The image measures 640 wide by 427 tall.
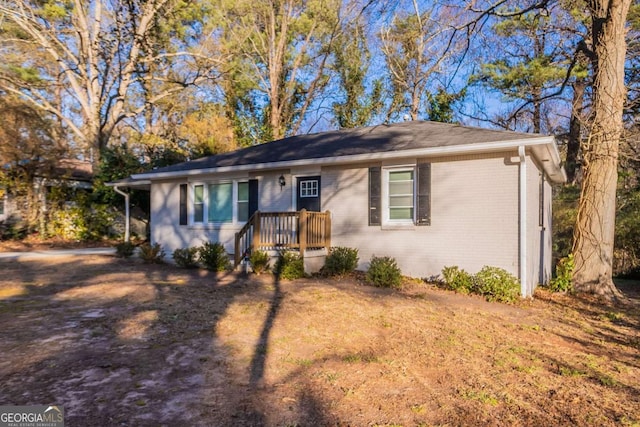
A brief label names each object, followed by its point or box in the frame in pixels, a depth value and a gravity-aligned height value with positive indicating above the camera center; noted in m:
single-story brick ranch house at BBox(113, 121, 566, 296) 8.27 +0.37
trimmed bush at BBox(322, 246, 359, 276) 9.34 -1.14
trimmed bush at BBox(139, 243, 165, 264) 11.73 -1.23
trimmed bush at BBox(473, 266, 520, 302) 7.54 -1.37
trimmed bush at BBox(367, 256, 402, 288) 8.32 -1.29
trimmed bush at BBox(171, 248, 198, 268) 10.91 -1.23
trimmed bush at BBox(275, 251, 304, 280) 9.04 -1.20
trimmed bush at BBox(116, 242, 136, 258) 12.64 -1.17
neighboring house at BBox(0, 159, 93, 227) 16.61 +1.04
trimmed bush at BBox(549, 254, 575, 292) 8.95 -1.41
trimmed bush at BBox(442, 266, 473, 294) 8.05 -1.35
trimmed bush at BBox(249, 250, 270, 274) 9.60 -1.15
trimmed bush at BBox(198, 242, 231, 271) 10.33 -1.16
